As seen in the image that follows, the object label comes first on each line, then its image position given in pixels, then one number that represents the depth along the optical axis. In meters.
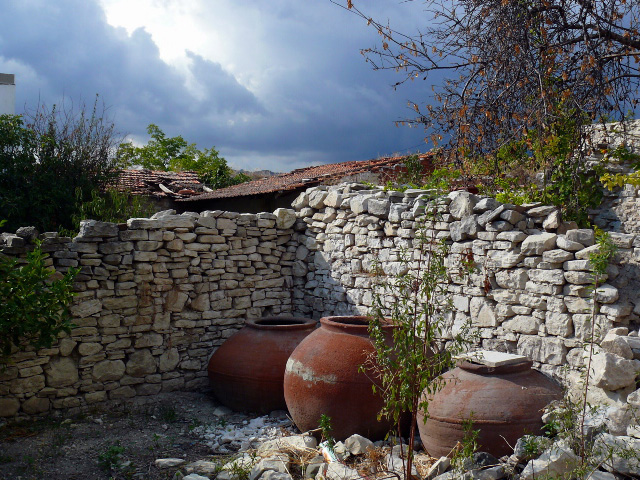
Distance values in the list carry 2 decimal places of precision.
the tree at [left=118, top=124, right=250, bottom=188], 18.10
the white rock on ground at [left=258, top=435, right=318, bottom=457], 5.01
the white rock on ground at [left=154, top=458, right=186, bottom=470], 4.87
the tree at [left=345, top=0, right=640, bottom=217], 5.57
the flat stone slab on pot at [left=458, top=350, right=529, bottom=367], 4.42
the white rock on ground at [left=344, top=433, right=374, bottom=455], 4.69
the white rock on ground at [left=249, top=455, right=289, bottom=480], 4.53
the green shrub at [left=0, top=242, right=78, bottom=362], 5.31
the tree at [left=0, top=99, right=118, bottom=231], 9.95
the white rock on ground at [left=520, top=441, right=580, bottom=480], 3.57
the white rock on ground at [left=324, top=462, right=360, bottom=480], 4.29
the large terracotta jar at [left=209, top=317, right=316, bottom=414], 6.14
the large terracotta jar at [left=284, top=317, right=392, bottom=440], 5.03
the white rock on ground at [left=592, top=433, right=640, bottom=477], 3.44
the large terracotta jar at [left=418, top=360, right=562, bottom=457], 4.13
